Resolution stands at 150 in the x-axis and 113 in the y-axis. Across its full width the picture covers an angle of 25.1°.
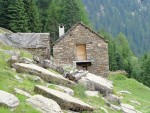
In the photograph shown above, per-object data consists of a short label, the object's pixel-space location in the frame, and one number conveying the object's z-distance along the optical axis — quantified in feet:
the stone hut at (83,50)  130.73
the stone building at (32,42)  122.07
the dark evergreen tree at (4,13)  190.63
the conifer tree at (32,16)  199.52
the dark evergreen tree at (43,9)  231.34
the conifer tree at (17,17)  185.48
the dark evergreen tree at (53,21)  219.96
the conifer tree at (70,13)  223.22
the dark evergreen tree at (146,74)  251.81
